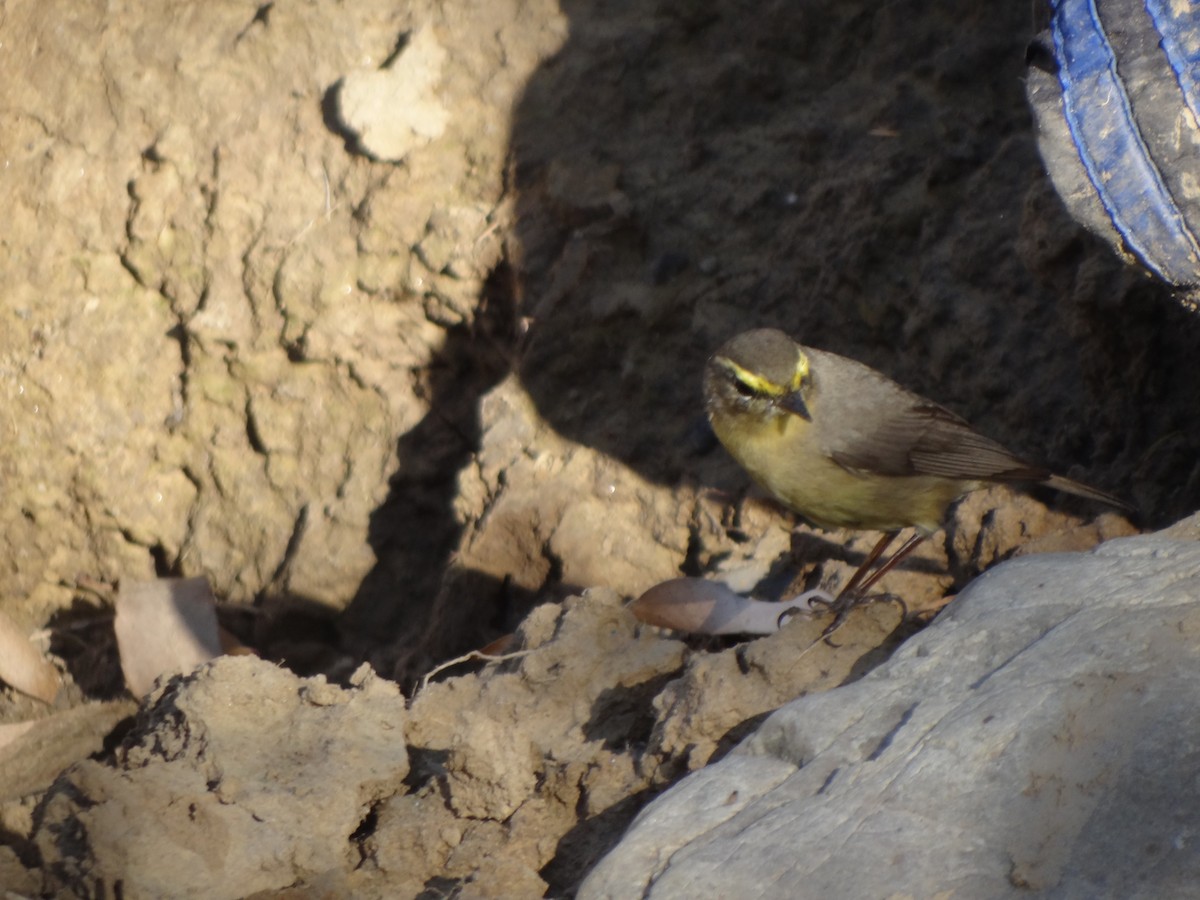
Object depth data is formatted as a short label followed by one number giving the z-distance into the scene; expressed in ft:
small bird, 31.76
